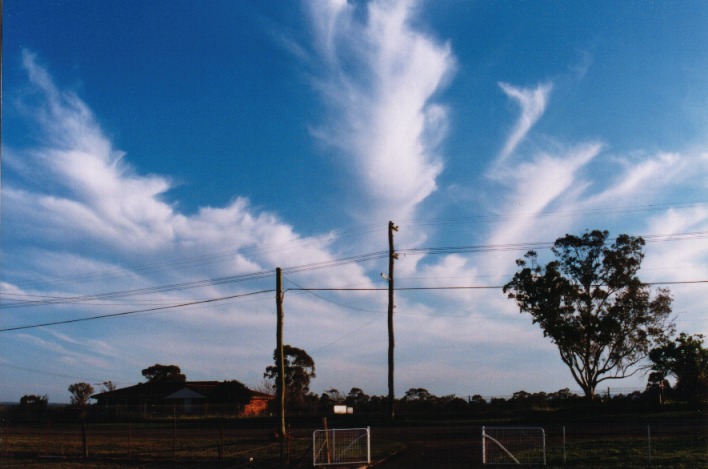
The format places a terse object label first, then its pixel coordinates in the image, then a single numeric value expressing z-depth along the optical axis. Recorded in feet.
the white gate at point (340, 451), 70.84
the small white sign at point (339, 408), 108.08
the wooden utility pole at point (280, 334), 100.78
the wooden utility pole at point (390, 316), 123.34
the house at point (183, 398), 203.21
